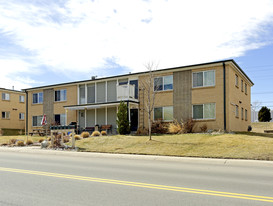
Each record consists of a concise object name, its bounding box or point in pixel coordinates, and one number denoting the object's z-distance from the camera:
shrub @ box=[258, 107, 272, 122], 34.18
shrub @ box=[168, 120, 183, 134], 16.95
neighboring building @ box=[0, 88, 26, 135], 30.77
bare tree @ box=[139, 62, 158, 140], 18.64
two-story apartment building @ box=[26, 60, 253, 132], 16.87
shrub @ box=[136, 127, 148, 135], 17.65
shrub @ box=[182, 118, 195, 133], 16.71
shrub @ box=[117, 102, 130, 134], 17.89
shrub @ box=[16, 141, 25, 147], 16.42
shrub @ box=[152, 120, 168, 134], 17.58
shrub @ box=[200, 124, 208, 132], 16.63
